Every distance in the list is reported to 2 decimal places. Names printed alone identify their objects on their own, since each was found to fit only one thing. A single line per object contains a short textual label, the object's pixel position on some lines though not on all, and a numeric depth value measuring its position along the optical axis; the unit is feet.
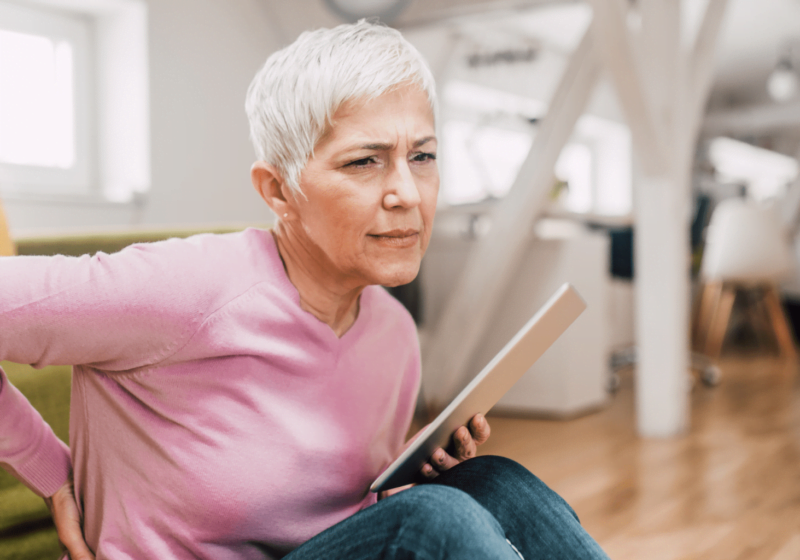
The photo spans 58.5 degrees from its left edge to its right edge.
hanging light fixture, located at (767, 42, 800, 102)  17.61
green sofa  3.20
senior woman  2.22
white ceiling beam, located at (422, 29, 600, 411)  9.17
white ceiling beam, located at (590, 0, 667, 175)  7.22
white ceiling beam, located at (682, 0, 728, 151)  8.95
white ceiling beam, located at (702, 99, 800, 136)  26.07
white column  8.63
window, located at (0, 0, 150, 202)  9.93
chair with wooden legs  14.56
